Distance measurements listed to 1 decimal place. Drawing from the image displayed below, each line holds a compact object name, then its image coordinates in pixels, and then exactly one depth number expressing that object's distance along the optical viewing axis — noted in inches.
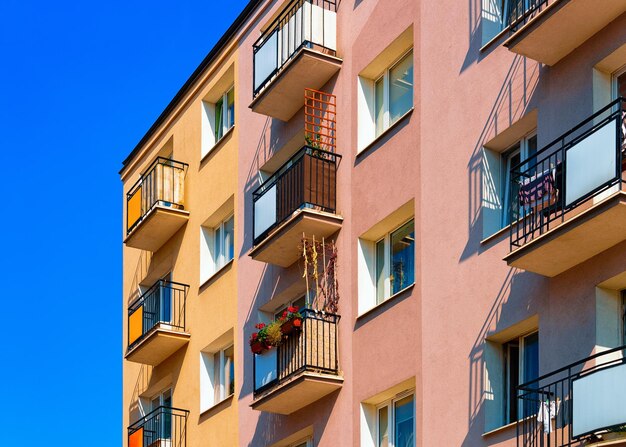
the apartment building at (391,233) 778.2
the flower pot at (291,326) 1030.4
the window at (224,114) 1342.3
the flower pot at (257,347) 1079.0
